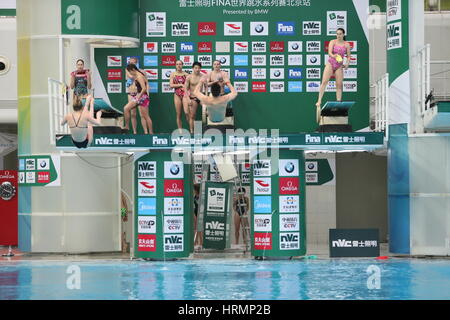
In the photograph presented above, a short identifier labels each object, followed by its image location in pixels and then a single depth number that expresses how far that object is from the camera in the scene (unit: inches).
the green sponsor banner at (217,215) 1066.7
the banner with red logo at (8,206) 1189.7
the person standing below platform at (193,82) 1047.6
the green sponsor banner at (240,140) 959.0
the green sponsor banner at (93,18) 1061.1
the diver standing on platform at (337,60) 1031.0
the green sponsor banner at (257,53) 1095.0
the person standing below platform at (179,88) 1067.3
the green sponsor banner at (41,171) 1064.8
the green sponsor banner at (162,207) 984.3
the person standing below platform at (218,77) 1013.8
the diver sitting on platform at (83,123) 962.7
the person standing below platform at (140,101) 1051.9
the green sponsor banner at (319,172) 1169.4
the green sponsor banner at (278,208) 979.3
